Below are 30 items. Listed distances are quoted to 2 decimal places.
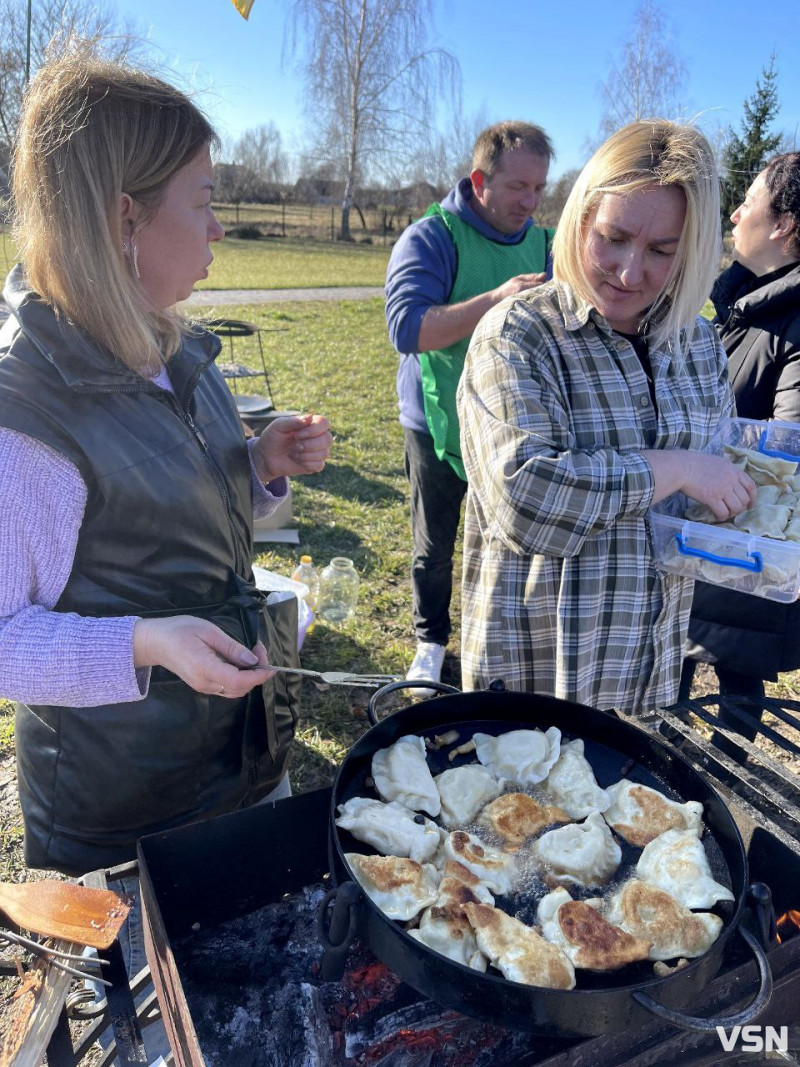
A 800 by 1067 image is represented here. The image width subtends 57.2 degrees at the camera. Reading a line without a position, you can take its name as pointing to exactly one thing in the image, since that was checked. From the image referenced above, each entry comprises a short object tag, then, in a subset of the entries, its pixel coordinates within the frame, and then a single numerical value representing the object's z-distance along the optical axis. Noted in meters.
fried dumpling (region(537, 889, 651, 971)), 1.14
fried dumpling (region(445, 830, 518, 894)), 1.29
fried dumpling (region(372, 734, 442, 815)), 1.39
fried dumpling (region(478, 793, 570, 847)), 1.40
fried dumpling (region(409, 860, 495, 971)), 1.15
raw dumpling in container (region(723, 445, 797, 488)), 1.80
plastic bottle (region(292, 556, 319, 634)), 4.14
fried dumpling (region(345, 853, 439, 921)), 1.19
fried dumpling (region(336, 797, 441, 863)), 1.30
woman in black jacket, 2.36
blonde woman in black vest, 1.23
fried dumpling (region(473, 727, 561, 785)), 1.49
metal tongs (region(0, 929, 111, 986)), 1.22
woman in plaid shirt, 1.65
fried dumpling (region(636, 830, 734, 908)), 1.23
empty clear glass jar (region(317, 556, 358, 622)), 4.18
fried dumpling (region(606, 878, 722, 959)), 1.16
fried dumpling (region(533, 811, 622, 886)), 1.32
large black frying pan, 1.01
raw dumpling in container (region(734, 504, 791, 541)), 1.66
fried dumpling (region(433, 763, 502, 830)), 1.42
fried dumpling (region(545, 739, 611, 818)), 1.44
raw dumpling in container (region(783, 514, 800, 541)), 1.65
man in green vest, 3.09
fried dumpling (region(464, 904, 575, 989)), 1.09
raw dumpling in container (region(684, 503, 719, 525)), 1.76
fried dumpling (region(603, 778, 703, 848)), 1.38
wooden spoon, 1.29
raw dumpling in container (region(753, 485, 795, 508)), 1.74
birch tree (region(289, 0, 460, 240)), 33.02
